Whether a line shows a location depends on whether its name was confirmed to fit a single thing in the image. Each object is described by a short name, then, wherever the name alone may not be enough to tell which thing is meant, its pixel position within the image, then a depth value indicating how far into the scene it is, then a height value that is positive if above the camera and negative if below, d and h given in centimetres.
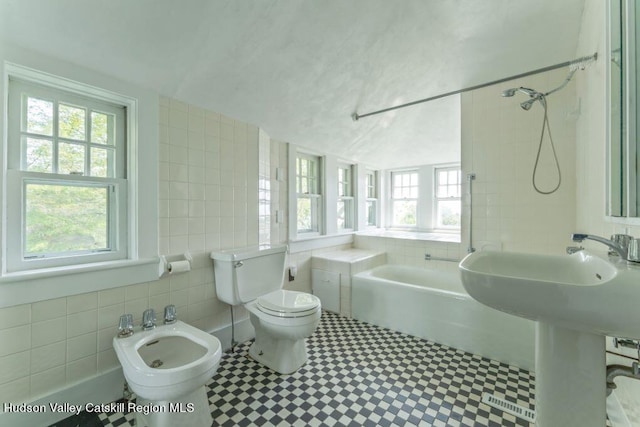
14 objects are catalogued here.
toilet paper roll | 172 -35
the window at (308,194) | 307 +23
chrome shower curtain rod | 148 +103
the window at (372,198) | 417 +23
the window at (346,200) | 370 +18
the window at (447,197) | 361 +21
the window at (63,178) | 133 +20
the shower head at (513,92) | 174 +81
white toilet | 173 -63
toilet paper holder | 172 -34
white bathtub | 187 -86
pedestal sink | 63 -28
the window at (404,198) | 402 +22
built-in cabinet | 276 -69
